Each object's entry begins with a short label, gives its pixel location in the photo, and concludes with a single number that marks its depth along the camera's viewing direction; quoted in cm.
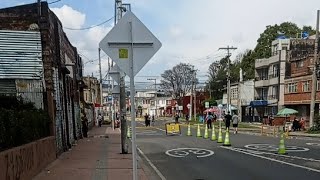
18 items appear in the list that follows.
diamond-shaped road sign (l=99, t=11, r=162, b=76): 471
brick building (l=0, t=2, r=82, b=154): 1133
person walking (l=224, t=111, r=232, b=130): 2284
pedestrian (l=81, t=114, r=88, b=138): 2275
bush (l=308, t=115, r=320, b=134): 2447
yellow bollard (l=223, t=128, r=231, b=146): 1489
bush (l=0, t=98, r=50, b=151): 671
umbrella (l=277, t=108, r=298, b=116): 2863
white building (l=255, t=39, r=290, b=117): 4154
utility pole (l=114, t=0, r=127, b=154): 1292
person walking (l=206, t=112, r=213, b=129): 2803
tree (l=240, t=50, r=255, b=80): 5627
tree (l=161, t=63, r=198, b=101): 7380
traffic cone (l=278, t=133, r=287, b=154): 1173
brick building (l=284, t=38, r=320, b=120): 3434
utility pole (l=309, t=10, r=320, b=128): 2463
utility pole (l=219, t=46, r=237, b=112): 4399
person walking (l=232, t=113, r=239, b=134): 2403
